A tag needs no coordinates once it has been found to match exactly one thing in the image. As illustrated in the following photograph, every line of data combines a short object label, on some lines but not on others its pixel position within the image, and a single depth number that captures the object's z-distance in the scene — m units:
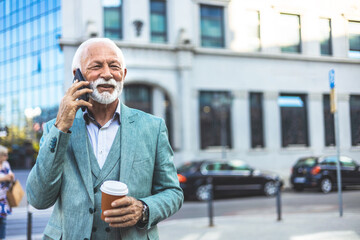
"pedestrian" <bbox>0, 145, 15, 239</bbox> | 5.77
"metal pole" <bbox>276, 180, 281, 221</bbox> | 8.45
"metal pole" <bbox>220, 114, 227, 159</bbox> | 17.22
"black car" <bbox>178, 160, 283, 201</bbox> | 13.35
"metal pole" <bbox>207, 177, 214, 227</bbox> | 8.12
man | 1.91
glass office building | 32.44
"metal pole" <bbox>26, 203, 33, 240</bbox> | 6.56
